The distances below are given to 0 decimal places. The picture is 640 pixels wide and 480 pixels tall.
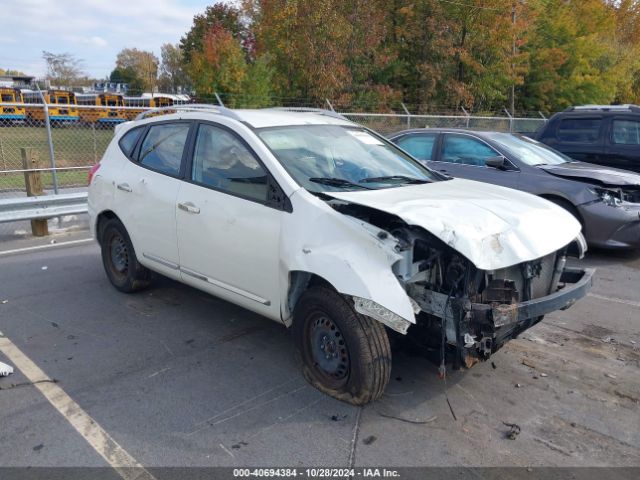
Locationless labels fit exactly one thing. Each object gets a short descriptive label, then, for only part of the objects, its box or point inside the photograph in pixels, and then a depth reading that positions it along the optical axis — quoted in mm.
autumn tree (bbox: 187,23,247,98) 21875
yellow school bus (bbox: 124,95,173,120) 31958
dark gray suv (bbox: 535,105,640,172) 9586
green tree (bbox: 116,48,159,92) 64844
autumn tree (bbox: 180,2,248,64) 41869
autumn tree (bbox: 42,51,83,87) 62562
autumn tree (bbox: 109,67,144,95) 64250
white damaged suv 3252
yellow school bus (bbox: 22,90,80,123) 23280
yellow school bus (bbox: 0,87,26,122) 28297
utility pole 26953
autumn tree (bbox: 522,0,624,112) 30156
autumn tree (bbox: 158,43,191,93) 60122
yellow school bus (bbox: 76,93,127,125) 33606
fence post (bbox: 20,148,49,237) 8711
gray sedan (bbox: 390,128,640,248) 7098
